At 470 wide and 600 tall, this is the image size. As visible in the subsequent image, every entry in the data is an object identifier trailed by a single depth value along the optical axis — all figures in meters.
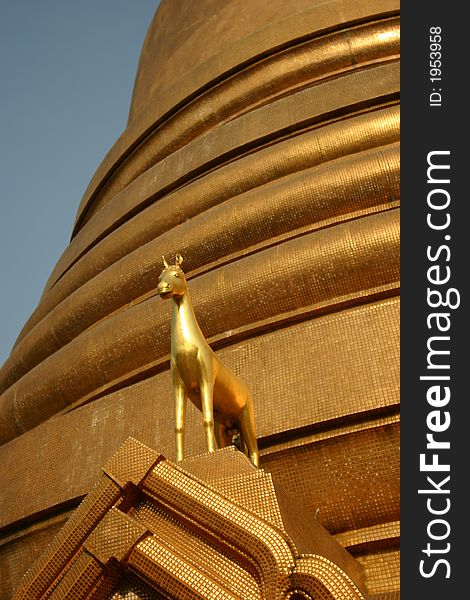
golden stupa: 5.59
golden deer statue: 4.91
